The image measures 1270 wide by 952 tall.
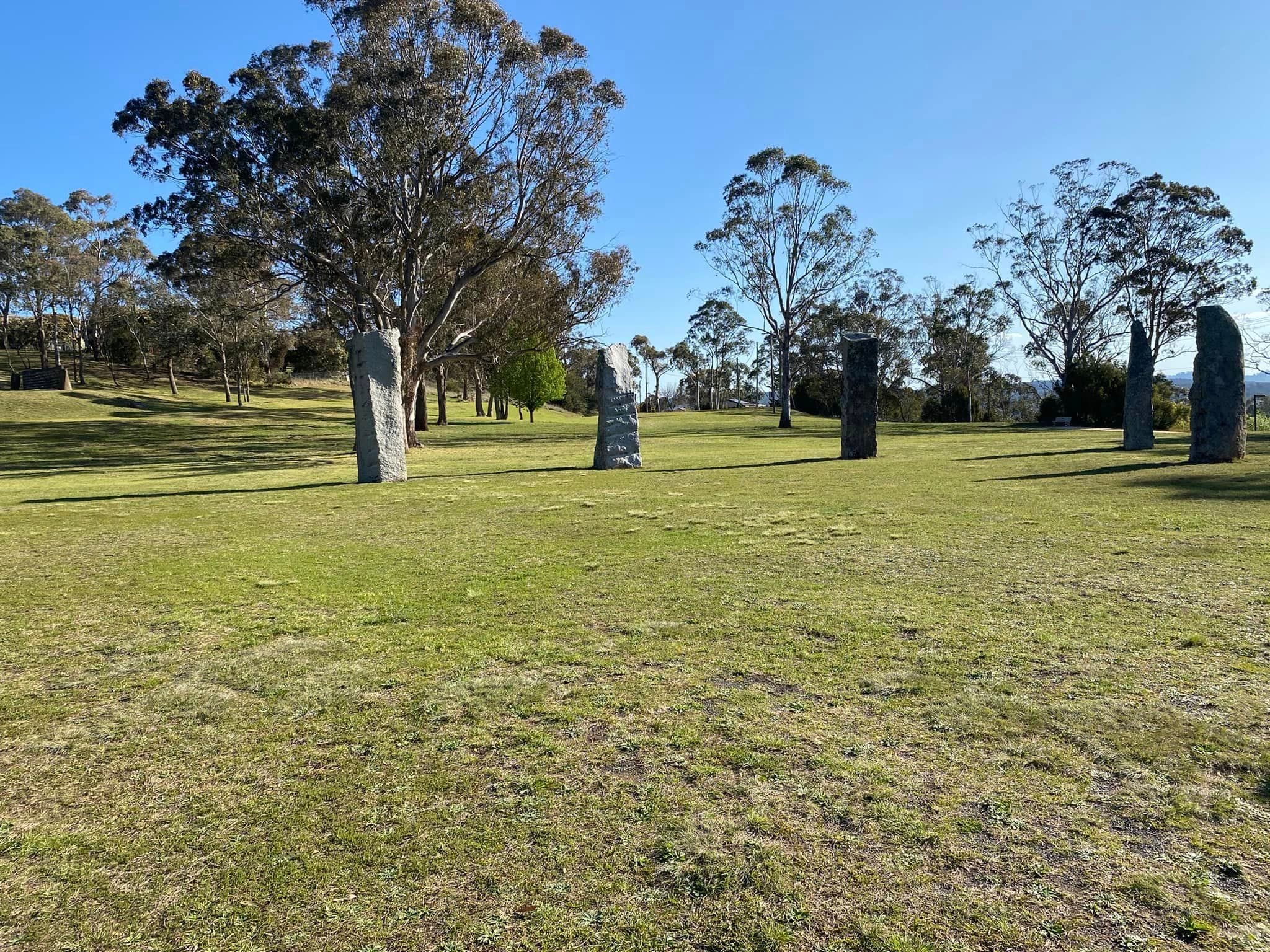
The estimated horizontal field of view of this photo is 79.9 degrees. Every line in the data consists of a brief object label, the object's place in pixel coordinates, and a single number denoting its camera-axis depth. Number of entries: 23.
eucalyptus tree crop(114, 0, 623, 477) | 19.45
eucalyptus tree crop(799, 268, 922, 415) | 51.25
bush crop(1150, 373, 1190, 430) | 27.09
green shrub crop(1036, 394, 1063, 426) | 33.09
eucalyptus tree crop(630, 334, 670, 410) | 79.38
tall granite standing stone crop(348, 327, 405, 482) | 11.64
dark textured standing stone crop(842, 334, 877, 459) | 14.95
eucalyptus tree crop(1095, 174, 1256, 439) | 34.44
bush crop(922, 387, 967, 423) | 45.75
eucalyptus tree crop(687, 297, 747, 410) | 66.71
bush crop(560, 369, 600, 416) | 64.88
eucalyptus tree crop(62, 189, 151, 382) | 43.94
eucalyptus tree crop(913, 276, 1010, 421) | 51.03
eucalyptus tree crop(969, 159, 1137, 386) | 36.41
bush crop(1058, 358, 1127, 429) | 29.94
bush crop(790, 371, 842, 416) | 50.91
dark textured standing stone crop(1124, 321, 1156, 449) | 14.59
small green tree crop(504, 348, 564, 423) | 41.31
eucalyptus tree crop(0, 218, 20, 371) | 40.74
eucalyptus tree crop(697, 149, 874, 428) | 32.78
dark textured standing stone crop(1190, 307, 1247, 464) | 11.23
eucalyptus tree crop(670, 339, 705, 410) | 78.19
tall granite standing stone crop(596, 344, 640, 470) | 14.04
